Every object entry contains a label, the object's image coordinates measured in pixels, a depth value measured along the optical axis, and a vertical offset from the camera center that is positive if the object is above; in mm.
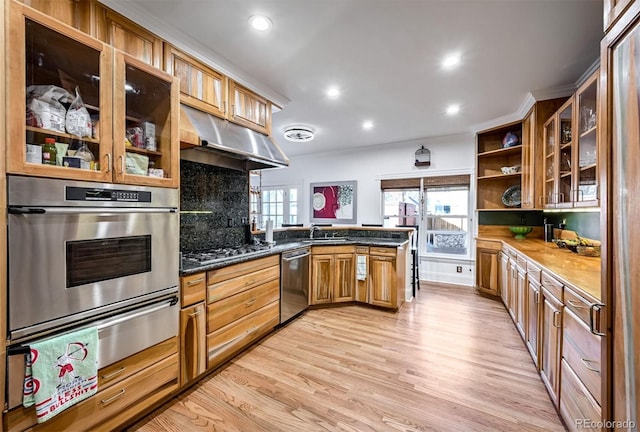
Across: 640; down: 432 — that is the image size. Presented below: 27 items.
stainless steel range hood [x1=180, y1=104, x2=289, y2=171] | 2143 +668
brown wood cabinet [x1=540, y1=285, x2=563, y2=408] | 1710 -901
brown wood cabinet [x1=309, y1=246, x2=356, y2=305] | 3563 -817
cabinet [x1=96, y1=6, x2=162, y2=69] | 1760 +1290
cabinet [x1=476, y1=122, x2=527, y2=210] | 4129 +798
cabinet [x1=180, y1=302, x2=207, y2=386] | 1909 -947
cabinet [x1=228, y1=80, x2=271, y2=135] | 2713 +1199
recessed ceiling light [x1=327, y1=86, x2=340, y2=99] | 3088 +1508
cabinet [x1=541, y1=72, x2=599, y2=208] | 2270 +627
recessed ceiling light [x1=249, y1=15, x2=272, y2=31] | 1947 +1476
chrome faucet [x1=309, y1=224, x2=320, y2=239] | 4035 -211
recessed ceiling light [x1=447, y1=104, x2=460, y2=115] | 3598 +1500
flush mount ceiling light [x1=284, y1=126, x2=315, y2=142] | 4348 +1397
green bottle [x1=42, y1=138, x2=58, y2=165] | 1357 +344
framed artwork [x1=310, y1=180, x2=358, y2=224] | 6125 +324
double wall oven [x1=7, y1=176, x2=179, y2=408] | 1216 -260
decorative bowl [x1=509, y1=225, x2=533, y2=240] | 4039 -257
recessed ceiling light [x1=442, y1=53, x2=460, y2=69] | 2416 +1472
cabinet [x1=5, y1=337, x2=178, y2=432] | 1278 -1028
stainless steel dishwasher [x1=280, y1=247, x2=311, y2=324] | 2998 -829
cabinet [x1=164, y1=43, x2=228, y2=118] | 2182 +1220
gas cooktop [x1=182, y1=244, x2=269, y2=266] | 2199 -361
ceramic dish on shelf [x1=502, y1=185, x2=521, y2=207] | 4191 +296
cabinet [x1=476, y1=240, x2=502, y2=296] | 3959 -812
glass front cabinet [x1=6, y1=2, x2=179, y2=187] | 1231 +642
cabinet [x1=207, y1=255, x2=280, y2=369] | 2131 -830
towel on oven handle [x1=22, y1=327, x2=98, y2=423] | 1219 -769
